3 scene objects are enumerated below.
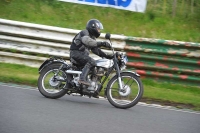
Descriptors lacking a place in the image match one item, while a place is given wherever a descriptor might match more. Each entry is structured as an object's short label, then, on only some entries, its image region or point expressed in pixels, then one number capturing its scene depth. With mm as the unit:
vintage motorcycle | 14142
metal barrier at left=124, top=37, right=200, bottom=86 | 17965
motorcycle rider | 14364
